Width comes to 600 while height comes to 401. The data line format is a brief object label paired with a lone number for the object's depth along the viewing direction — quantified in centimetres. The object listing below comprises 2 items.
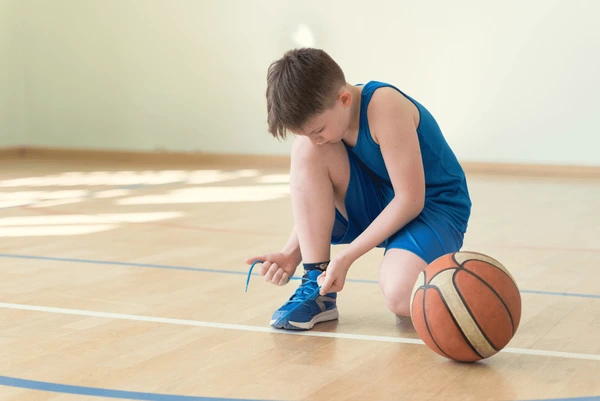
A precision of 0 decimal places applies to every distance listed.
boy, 372
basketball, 350
